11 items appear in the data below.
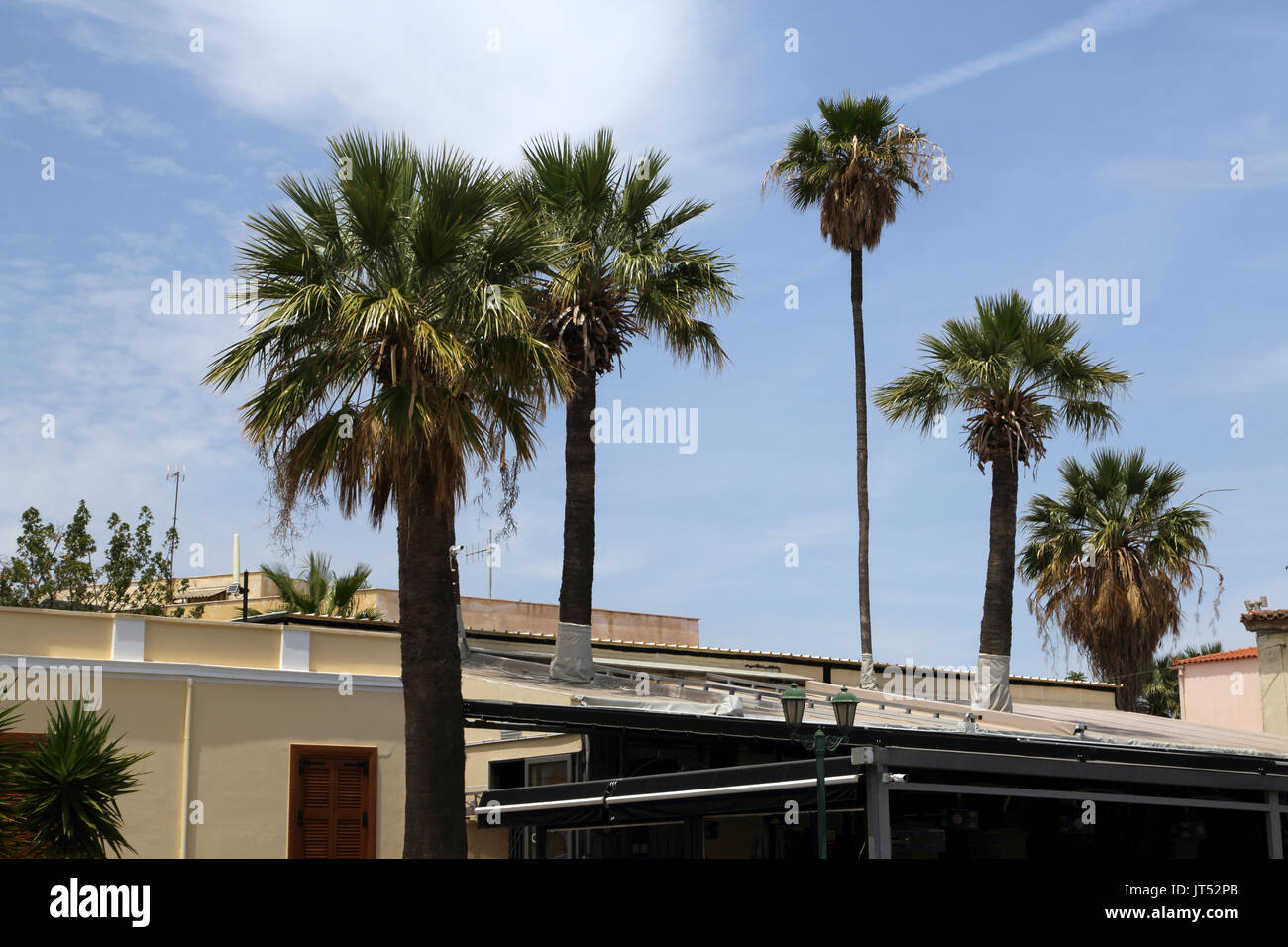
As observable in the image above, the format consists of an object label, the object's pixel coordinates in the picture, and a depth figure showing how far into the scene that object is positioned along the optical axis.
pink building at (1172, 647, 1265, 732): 34.03
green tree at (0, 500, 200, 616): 40.16
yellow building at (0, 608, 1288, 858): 17.28
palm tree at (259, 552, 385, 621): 27.48
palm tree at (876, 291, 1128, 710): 26.14
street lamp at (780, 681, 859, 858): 13.99
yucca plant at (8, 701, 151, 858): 12.74
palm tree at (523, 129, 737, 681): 22.39
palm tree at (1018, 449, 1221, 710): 32.06
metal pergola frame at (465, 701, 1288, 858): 14.00
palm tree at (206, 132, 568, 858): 14.53
